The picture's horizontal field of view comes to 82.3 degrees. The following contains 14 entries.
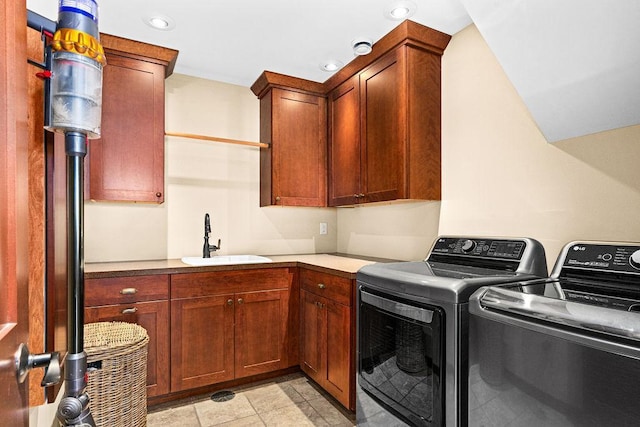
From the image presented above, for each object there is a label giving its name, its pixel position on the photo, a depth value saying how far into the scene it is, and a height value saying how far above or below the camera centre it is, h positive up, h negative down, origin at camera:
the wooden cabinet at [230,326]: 2.37 -0.75
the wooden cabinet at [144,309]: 2.15 -0.55
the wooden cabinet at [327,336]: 2.14 -0.77
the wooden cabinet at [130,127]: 2.43 +0.62
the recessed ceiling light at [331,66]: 2.78 +1.16
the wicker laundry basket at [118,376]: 1.66 -0.75
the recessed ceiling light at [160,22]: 2.20 +1.19
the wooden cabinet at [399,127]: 2.31 +0.59
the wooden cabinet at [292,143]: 3.03 +0.62
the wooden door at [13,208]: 0.54 +0.01
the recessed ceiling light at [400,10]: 2.02 +1.17
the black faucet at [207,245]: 2.86 -0.22
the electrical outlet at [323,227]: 3.52 -0.11
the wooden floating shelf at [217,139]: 2.73 +0.61
